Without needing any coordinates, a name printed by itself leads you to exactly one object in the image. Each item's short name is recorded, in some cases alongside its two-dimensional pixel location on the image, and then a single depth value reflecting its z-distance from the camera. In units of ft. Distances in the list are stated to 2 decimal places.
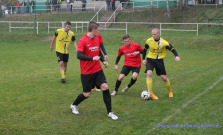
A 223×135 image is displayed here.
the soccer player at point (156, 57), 31.17
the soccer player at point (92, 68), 25.07
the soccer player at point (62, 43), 40.42
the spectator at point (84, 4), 127.54
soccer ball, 31.22
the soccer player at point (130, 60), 33.68
